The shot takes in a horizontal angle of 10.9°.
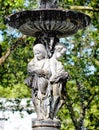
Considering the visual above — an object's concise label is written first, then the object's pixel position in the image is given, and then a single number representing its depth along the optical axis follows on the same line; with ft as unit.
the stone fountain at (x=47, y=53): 39.11
